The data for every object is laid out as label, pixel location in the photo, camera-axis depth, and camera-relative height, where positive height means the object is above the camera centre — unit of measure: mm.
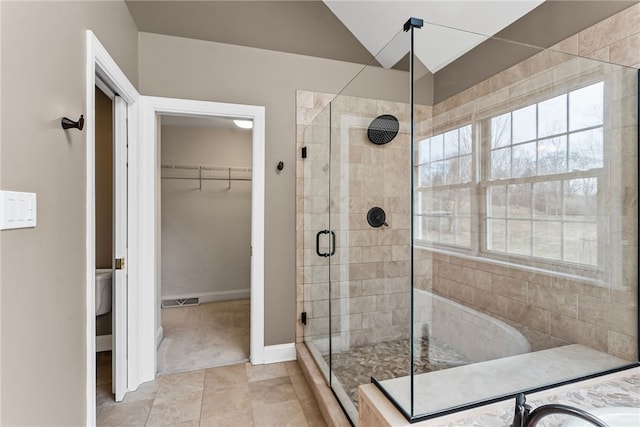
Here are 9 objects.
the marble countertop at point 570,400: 1180 -798
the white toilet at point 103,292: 2447 -653
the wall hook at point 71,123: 1232 +353
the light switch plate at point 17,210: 905 +3
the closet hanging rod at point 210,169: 4078 +566
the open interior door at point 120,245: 2059 -228
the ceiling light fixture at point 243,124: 3759 +1079
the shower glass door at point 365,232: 1956 -145
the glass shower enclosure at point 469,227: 1621 -106
